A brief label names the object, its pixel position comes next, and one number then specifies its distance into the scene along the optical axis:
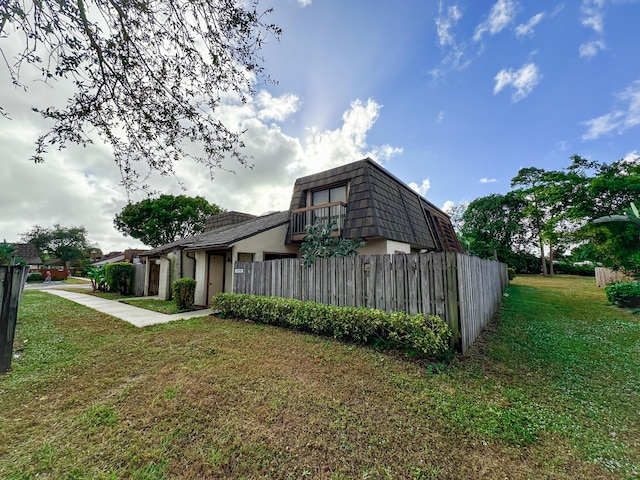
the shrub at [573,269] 28.89
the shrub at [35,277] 26.07
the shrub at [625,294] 9.17
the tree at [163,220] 30.18
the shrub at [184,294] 9.78
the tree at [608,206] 11.38
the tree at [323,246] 7.08
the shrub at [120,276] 15.61
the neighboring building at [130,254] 22.35
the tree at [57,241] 45.62
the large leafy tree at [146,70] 3.32
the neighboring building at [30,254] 38.66
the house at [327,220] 9.17
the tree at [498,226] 29.80
